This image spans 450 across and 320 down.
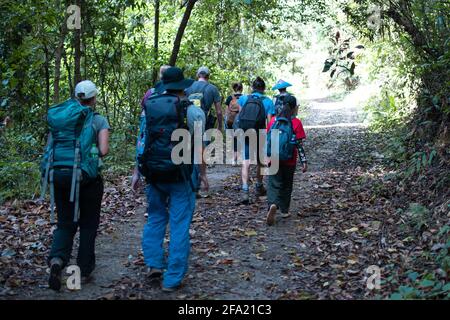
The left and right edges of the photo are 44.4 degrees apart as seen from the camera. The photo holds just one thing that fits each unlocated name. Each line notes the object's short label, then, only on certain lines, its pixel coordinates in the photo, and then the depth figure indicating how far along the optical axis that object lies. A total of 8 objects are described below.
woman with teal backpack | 5.64
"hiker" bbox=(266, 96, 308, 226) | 8.34
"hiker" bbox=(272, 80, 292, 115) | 8.56
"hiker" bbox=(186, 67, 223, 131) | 9.82
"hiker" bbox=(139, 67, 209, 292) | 5.68
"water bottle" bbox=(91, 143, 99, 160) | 5.77
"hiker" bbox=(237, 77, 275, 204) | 9.60
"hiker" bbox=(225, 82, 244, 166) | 12.20
